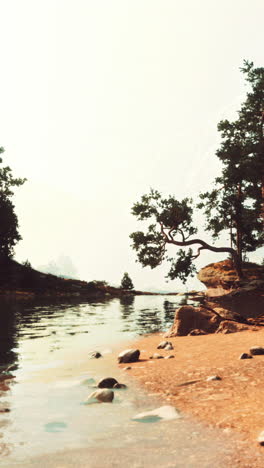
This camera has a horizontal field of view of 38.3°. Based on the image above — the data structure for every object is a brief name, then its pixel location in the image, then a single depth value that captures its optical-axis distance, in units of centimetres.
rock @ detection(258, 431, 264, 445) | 326
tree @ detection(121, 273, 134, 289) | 7356
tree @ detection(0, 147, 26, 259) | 4858
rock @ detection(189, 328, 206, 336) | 1228
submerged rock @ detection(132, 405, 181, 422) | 429
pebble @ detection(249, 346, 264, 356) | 748
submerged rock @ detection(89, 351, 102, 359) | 936
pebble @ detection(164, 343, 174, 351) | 955
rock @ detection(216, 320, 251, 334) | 1199
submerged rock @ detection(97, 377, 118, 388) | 605
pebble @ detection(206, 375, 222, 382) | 579
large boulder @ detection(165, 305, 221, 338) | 1276
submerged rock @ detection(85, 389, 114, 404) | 521
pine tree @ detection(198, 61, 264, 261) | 3108
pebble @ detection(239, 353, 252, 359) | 721
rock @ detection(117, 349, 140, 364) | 827
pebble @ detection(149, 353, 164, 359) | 841
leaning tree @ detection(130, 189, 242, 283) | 3309
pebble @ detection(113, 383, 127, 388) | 600
